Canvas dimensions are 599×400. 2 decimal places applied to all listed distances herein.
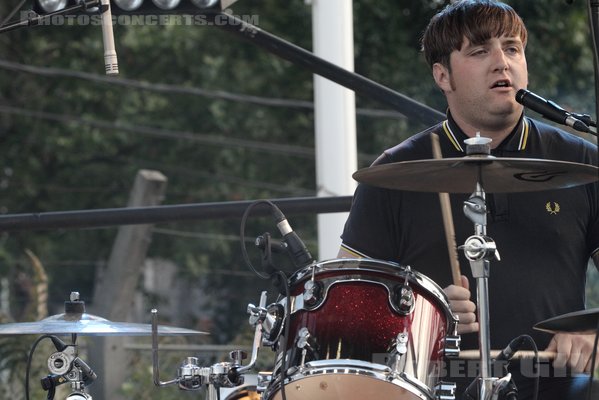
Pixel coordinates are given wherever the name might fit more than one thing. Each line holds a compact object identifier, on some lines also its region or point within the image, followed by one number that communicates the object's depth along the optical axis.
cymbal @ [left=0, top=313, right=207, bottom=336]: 7.19
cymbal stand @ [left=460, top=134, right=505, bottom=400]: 6.08
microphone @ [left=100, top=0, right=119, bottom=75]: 7.11
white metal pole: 10.67
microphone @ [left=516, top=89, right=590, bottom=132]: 6.28
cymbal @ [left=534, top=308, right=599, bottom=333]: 5.96
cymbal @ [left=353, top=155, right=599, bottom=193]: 6.21
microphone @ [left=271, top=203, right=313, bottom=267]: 6.55
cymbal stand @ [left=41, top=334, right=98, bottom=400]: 7.31
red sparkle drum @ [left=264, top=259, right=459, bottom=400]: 6.18
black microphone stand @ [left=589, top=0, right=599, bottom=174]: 5.78
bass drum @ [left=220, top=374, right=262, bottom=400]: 8.22
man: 7.26
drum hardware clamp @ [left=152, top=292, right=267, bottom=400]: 6.92
